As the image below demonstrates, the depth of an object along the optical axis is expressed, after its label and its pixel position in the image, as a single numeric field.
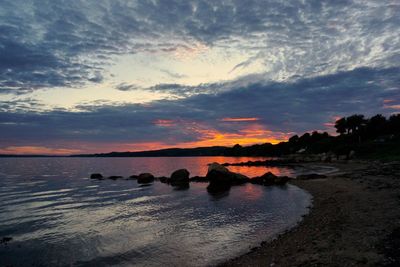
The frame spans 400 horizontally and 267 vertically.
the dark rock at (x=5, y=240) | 18.47
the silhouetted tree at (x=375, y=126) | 119.62
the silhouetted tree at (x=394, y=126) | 114.89
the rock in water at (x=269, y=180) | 48.52
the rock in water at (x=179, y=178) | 55.25
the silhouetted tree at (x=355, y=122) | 137.50
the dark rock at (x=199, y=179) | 57.66
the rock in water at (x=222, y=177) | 49.69
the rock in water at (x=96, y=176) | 67.97
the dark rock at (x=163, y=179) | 57.94
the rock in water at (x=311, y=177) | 49.91
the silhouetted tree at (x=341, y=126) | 146.88
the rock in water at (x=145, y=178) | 57.50
